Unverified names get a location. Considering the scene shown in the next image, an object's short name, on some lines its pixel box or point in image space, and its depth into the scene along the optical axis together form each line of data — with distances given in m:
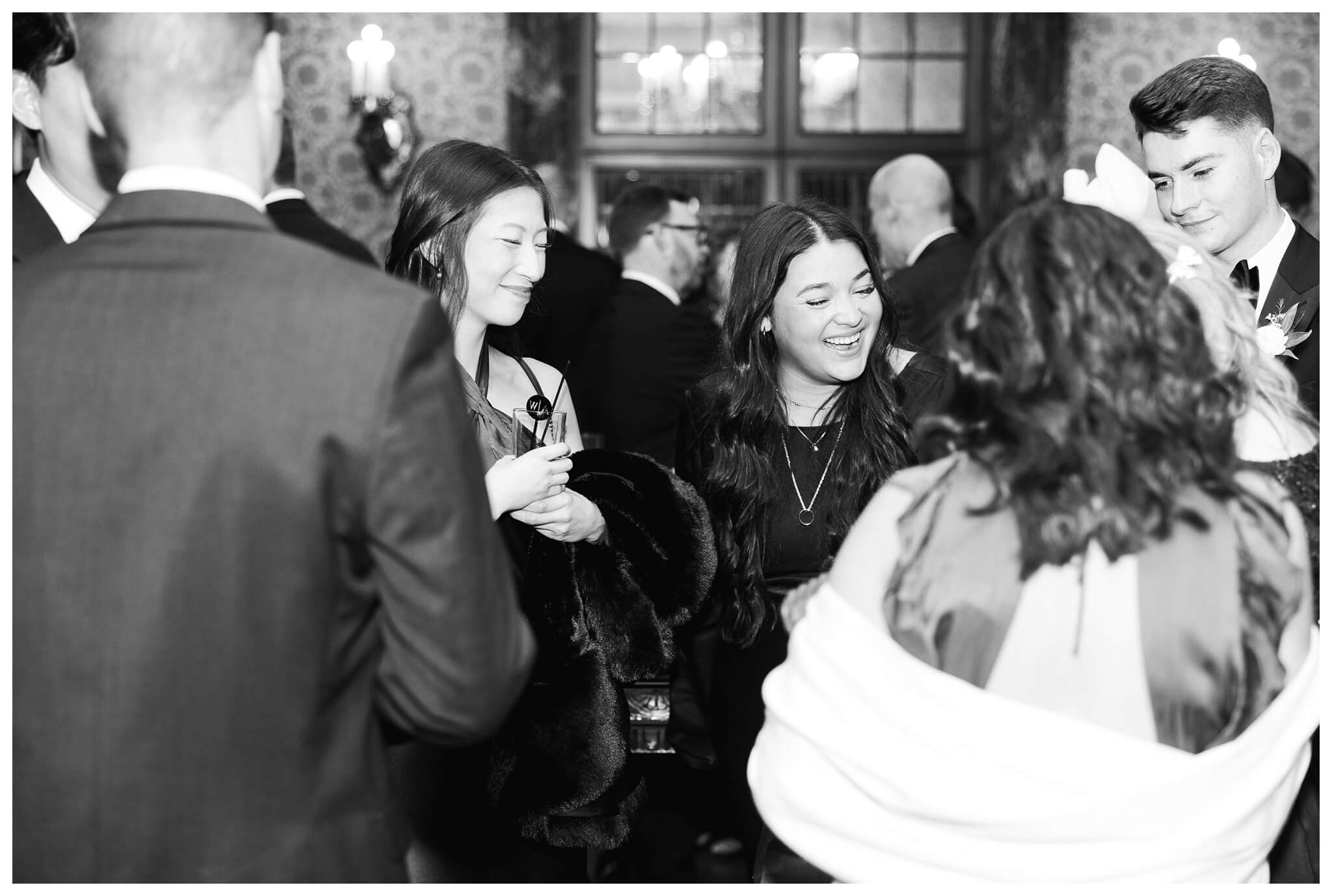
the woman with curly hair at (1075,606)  1.34
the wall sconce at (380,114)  6.19
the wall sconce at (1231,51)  5.56
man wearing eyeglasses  4.26
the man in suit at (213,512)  1.22
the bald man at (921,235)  4.91
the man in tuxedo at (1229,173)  2.37
